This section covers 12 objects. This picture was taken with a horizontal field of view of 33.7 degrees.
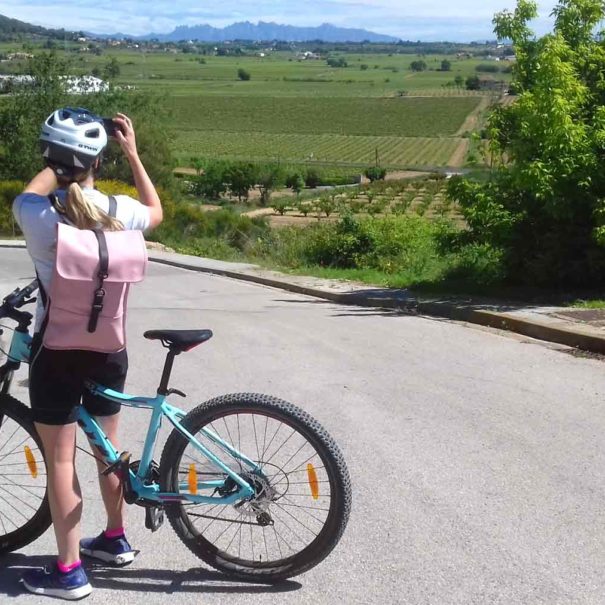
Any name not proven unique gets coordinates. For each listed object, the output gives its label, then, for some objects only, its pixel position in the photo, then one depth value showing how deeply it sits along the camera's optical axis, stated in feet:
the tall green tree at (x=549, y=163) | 38.50
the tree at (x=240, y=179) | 287.59
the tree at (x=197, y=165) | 325.13
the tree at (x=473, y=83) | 452.59
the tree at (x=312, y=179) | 332.80
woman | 11.74
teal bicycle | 12.67
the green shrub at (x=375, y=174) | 331.36
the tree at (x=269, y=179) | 297.74
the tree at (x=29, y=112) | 155.63
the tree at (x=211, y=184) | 282.97
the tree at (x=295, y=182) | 320.09
